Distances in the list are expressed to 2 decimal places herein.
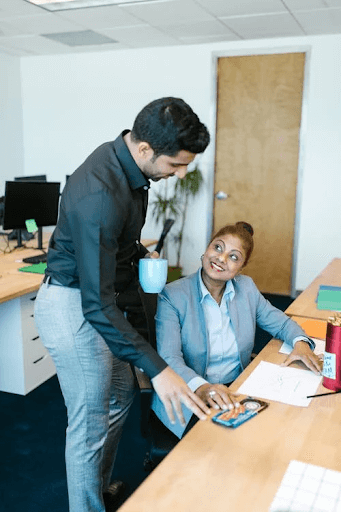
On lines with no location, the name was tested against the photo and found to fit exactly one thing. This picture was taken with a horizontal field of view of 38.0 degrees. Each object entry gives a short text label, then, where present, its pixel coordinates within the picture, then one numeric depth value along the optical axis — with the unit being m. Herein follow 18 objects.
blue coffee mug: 1.79
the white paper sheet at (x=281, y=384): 1.48
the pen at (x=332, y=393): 1.50
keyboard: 3.48
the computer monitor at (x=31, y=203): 3.58
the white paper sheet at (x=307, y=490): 0.98
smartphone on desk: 1.31
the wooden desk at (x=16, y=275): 2.72
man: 1.36
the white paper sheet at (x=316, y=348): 1.85
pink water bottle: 1.43
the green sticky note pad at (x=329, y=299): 2.52
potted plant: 5.61
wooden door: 5.21
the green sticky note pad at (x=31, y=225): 3.65
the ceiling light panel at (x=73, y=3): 4.02
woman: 1.85
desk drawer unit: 3.06
